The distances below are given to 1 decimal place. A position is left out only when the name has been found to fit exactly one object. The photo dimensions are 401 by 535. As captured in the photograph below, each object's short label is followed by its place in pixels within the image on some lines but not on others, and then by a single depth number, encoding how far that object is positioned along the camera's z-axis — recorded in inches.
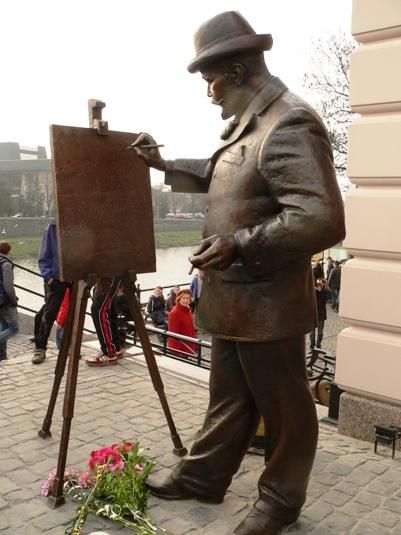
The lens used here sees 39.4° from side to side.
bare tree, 627.8
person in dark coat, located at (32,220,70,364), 239.5
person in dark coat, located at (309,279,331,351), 405.7
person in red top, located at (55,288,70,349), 262.4
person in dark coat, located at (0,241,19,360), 267.4
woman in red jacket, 293.1
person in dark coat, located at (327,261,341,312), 550.9
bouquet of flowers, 112.8
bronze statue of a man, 90.7
